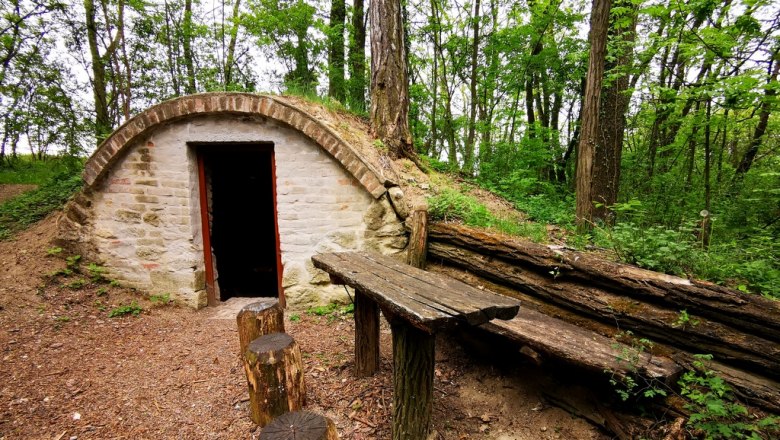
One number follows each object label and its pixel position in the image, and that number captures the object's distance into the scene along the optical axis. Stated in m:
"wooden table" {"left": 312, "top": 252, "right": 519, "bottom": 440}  1.75
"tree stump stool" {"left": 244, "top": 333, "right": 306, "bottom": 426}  2.40
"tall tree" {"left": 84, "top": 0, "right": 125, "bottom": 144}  8.70
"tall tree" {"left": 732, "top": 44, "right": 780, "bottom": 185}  5.67
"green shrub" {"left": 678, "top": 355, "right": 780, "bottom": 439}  1.82
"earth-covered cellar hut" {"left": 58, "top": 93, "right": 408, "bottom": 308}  4.20
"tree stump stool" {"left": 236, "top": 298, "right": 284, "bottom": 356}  3.05
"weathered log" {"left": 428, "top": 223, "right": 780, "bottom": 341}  2.10
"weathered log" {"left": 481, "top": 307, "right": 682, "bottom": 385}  2.13
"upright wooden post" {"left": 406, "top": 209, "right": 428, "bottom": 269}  3.88
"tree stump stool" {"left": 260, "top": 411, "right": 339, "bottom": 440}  1.60
